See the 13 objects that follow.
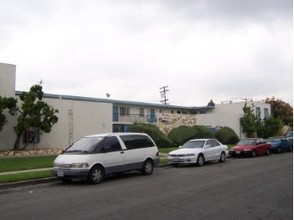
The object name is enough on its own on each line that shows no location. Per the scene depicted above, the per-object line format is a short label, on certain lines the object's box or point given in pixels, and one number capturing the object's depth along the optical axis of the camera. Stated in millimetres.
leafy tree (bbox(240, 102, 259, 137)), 40435
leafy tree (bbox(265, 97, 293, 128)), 53457
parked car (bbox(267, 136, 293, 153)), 25140
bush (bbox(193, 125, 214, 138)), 30369
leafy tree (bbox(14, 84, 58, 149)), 20669
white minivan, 10952
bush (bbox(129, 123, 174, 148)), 26924
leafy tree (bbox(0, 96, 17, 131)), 19815
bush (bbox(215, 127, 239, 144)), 33667
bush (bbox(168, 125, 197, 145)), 29563
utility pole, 61045
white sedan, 16247
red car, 21500
